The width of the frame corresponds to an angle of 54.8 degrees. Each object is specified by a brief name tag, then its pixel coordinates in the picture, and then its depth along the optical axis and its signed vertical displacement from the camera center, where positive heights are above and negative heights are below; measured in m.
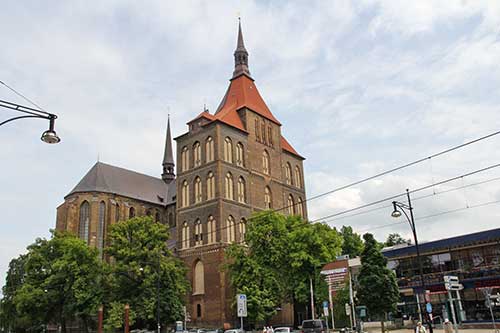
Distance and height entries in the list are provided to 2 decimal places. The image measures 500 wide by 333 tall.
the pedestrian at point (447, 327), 27.96 -0.98
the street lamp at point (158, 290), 42.46 +3.25
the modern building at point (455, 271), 42.88 +3.49
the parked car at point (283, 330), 35.92 -0.76
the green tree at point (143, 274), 45.66 +4.98
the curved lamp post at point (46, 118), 12.51 +5.44
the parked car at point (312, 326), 35.94 -0.62
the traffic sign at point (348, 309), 36.22 +0.46
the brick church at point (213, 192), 54.12 +17.15
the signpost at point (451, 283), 25.22 +1.30
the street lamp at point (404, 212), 26.05 +5.21
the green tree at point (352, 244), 66.50 +9.41
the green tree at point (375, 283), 38.41 +2.35
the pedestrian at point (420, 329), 25.93 -0.93
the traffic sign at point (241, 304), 25.12 +0.89
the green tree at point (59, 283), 48.93 +4.93
